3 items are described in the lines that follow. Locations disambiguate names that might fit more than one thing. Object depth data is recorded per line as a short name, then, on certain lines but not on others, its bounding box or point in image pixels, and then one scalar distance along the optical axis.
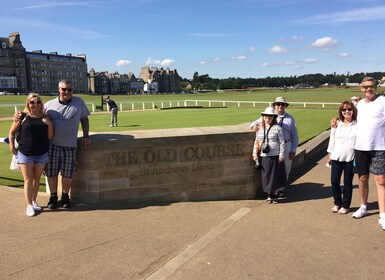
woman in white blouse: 5.18
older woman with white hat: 5.73
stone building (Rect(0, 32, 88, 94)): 110.44
